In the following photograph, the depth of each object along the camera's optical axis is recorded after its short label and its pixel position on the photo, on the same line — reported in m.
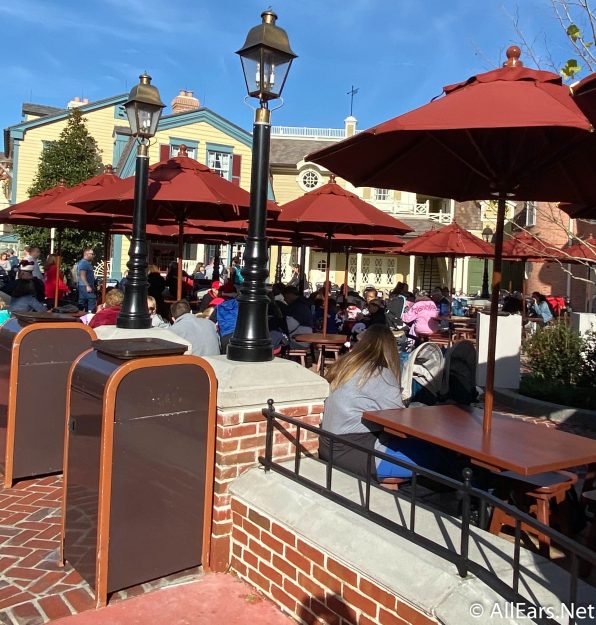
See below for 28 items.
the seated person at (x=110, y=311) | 7.03
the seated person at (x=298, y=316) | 8.84
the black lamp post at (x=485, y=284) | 18.28
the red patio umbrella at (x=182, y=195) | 7.17
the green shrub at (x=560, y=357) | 8.36
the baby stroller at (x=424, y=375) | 5.01
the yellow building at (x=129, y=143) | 26.88
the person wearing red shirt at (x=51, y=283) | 12.39
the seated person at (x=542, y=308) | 16.08
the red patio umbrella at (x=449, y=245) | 12.27
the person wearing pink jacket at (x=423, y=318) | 10.66
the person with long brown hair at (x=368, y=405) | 3.77
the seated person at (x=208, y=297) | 10.53
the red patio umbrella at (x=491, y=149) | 2.77
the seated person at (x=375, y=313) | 8.97
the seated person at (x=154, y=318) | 7.52
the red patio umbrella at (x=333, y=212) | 7.61
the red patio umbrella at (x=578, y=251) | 13.02
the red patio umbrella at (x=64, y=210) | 9.38
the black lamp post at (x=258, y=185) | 3.99
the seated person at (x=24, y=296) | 8.26
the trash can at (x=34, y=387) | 4.81
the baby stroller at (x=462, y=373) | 4.70
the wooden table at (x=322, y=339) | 7.90
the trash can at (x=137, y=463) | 3.16
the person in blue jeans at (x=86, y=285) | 12.61
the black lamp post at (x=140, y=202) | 5.91
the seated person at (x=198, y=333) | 6.42
